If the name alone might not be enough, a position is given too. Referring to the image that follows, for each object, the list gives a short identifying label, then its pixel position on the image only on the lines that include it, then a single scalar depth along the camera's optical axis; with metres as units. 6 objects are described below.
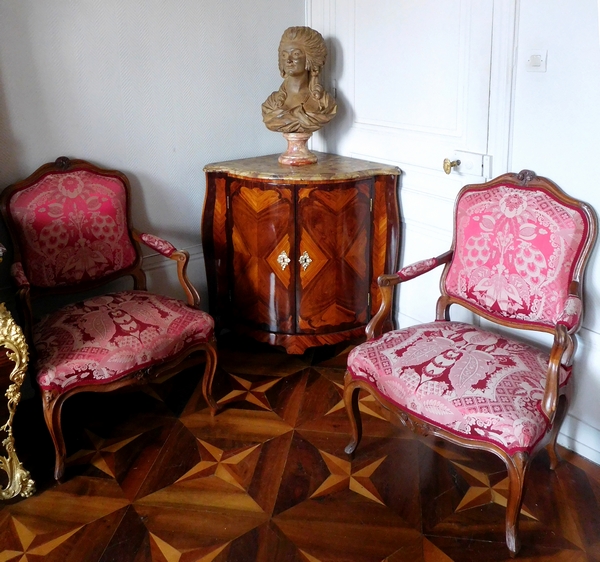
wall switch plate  1.92
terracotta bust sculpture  2.48
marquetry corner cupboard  2.43
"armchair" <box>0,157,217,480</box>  1.93
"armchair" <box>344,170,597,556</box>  1.61
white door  2.17
